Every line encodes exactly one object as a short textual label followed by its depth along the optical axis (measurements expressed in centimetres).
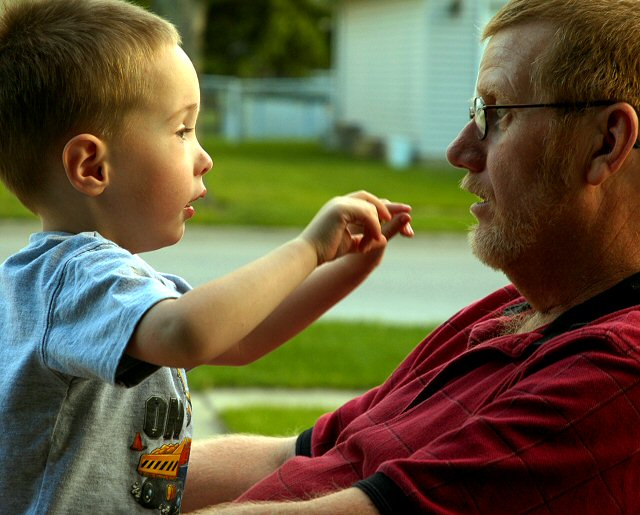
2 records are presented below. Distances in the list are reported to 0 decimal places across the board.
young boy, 156
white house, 2200
